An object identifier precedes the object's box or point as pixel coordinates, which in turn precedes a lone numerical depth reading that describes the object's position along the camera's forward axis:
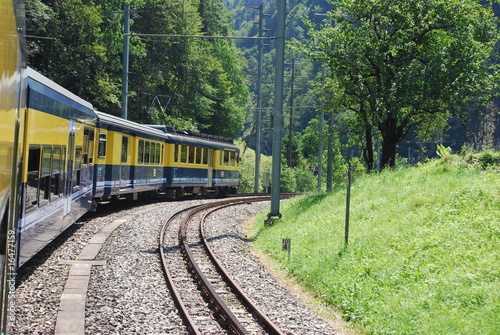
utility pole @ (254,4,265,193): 42.35
